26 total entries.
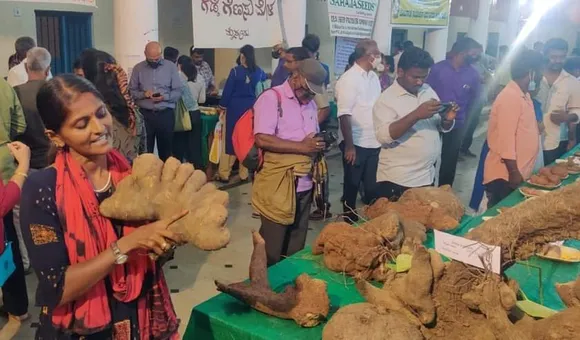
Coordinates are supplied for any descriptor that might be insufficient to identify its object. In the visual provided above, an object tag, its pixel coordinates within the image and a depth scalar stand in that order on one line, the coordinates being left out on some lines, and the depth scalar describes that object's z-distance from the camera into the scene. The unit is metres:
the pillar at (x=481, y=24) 12.16
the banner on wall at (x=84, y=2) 4.32
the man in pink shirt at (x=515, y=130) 3.45
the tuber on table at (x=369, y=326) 1.54
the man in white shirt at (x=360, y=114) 4.28
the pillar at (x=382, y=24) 8.77
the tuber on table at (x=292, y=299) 1.79
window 6.40
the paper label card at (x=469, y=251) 1.57
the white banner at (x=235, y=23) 5.59
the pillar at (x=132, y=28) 5.18
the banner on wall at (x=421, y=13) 9.02
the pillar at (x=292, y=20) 7.11
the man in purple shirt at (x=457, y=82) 5.27
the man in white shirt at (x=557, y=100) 4.99
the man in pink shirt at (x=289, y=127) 2.87
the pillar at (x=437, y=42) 10.82
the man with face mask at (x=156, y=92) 4.99
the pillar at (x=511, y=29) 15.96
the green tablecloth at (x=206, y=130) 6.20
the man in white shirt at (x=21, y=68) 4.59
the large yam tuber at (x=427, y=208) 2.72
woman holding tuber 1.32
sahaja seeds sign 7.65
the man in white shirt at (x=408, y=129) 3.15
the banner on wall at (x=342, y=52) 8.88
